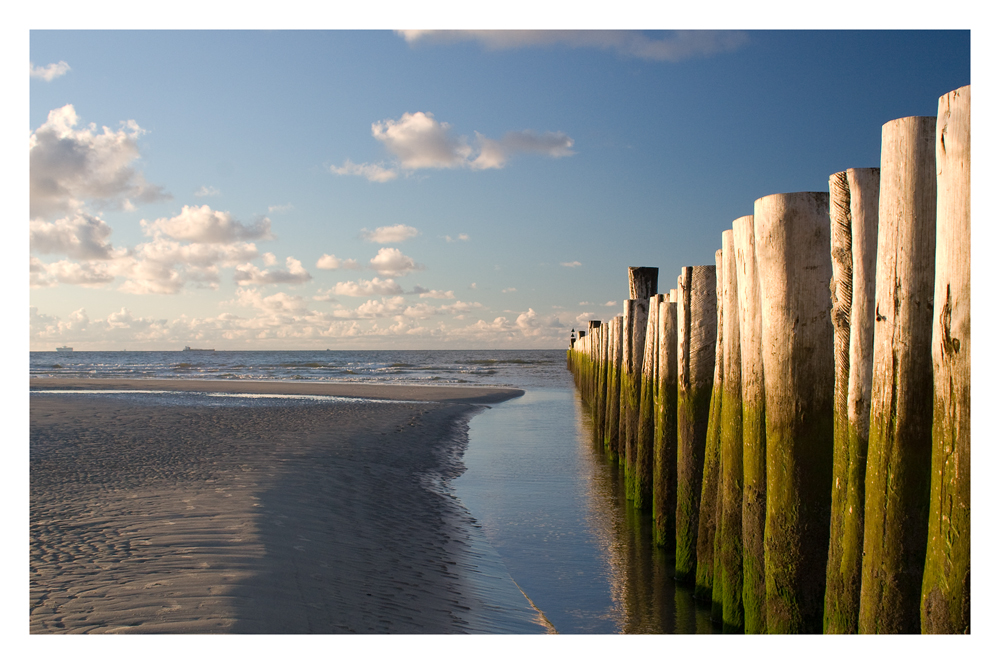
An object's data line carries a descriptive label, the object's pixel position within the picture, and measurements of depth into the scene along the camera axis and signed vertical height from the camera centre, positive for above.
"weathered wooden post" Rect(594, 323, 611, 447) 11.57 -1.14
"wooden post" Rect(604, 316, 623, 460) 9.45 -0.92
